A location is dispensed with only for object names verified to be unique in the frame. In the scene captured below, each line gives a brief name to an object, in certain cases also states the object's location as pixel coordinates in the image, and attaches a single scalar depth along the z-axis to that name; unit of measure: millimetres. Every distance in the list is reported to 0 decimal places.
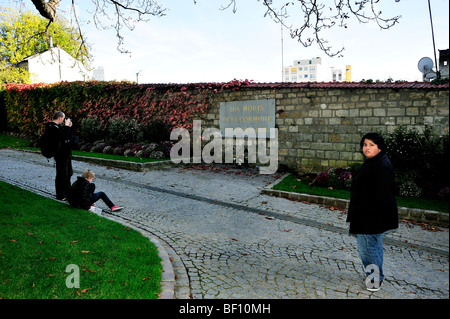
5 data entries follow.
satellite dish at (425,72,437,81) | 10759
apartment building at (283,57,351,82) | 136250
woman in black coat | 3064
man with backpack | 6691
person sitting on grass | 6395
